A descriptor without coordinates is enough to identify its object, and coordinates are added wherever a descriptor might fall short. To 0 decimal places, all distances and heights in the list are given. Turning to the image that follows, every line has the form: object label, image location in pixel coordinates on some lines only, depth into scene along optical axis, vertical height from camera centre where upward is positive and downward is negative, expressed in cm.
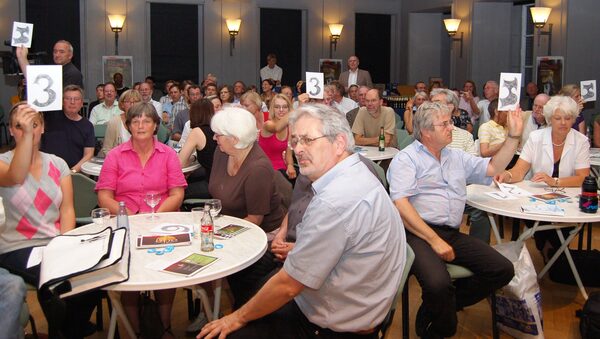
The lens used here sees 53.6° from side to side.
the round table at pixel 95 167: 492 -55
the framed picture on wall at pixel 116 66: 1355 +83
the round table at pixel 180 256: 247 -71
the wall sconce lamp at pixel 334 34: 1487 +175
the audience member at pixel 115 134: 582 -31
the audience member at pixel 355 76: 1231 +59
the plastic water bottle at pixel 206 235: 283 -63
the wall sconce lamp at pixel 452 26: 1302 +174
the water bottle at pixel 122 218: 309 -60
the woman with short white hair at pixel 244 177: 354 -44
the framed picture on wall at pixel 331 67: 1491 +93
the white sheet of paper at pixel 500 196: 388 -59
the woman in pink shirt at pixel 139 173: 374 -44
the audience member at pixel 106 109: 848 -9
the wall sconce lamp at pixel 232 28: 1405 +178
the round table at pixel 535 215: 346 -63
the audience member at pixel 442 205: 337 -60
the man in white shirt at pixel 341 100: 885 +7
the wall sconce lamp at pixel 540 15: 1052 +161
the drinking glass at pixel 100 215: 314 -60
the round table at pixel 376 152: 594 -50
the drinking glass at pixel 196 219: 311 -66
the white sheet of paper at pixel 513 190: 397 -57
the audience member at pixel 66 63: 598 +40
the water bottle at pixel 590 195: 352 -53
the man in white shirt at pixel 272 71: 1410 +78
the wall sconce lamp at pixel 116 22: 1341 +181
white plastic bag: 347 -112
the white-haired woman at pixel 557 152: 426 -34
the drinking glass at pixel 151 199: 335 -55
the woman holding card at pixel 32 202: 313 -55
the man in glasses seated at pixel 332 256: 219 -57
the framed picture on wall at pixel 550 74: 1055 +59
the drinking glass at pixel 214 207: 321 -56
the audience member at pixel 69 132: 523 -26
